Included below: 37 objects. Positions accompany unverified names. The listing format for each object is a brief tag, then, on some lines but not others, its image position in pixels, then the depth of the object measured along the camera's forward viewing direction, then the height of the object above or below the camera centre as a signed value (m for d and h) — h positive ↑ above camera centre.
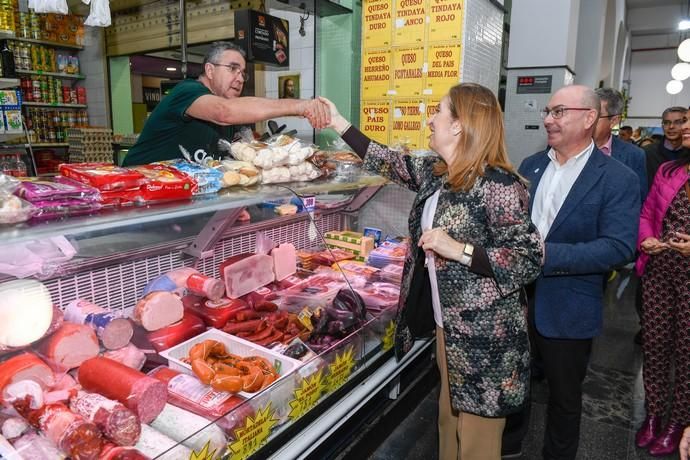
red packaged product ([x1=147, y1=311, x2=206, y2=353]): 1.85 -0.78
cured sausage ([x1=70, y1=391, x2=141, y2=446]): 1.35 -0.80
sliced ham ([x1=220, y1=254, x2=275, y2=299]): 2.26 -0.68
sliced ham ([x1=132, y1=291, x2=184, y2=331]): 1.86 -0.69
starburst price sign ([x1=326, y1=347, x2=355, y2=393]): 2.02 -1.00
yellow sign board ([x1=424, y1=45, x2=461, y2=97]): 3.41 +0.45
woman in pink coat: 2.69 -0.92
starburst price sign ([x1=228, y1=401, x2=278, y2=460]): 1.52 -0.97
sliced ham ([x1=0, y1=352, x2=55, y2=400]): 1.41 -0.71
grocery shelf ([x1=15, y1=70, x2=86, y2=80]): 6.96 +0.82
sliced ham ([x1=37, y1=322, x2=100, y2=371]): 1.57 -0.70
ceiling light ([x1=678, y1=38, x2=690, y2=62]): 11.16 +1.96
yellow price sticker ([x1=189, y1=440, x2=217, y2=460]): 1.38 -0.92
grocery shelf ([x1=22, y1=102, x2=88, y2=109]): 7.07 +0.35
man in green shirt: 2.11 +0.09
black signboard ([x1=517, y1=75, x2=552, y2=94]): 5.11 +0.52
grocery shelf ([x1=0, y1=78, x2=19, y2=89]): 4.62 +0.43
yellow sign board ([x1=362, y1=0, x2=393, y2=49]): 3.62 +0.82
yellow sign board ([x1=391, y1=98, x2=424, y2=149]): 3.61 +0.08
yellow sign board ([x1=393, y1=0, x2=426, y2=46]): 3.48 +0.79
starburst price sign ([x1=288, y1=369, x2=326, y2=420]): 1.80 -0.99
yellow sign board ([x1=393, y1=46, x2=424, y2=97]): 3.55 +0.45
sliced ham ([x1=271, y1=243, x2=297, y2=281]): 2.55 -0.68
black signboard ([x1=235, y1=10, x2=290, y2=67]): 3.33 +0.67
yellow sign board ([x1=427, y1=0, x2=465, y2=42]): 3.34 +0.78
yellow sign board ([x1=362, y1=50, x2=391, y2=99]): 3.69 +0.45
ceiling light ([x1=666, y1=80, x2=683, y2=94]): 15.67 +1.60
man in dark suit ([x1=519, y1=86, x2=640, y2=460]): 2.19 -0.48
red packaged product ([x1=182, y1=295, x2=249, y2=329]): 2.05 -0.75
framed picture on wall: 4.09 +0.38
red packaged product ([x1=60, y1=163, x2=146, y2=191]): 1.55 -0.15
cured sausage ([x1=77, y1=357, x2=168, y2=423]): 1.46 -0.77
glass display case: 1.50 -0.82
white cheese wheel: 1.49 -0.58
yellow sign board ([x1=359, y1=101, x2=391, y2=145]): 3.77 +0.10
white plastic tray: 1.77 -0.85
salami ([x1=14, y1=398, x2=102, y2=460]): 1.28 -0.80
